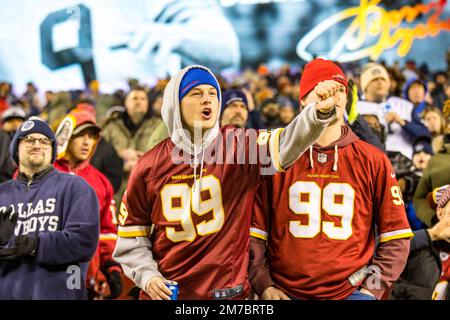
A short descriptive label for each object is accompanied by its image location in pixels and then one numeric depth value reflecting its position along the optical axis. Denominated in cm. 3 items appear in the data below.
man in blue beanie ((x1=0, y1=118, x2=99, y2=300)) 877
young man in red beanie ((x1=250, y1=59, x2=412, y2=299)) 752
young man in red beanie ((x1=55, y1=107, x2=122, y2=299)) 1041
